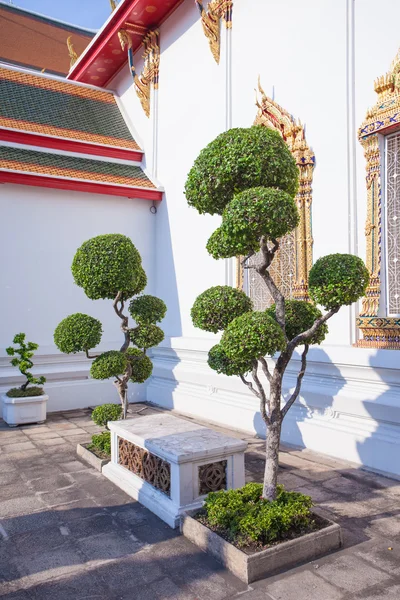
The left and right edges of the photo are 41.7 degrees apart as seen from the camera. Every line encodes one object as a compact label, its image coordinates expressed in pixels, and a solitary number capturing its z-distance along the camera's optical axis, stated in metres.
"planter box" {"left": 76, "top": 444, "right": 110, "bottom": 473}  4.64
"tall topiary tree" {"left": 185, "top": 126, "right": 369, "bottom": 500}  2.93
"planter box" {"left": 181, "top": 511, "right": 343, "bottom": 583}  2.76
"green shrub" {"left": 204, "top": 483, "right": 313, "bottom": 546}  2.91
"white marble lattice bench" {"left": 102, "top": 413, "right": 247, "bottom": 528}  3.50
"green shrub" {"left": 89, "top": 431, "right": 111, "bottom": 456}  4.91
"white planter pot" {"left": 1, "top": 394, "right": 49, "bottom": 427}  6.42
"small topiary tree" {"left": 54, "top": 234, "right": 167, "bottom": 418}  4.53
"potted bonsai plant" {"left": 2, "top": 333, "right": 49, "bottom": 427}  6.43
